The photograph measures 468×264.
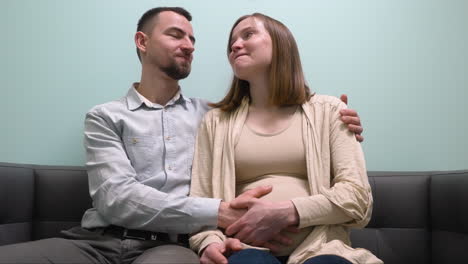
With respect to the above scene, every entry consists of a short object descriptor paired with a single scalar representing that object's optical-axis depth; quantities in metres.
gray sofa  1.59
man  1.25
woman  1.20
